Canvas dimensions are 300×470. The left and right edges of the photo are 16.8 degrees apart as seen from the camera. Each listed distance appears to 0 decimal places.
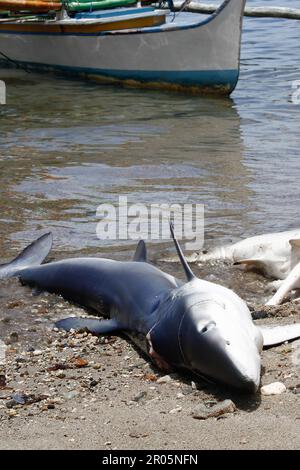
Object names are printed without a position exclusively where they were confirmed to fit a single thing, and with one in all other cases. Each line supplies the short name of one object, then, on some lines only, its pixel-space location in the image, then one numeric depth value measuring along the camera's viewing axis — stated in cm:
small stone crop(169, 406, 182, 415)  423
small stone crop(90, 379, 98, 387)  471
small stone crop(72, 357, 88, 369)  501
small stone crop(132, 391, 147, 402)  445
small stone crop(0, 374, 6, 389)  481
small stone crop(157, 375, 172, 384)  460
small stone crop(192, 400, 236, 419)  412
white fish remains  658
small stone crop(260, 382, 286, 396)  429
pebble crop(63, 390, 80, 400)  459
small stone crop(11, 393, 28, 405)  455
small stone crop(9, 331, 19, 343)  556
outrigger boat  1634
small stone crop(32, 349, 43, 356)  529
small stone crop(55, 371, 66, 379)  486
